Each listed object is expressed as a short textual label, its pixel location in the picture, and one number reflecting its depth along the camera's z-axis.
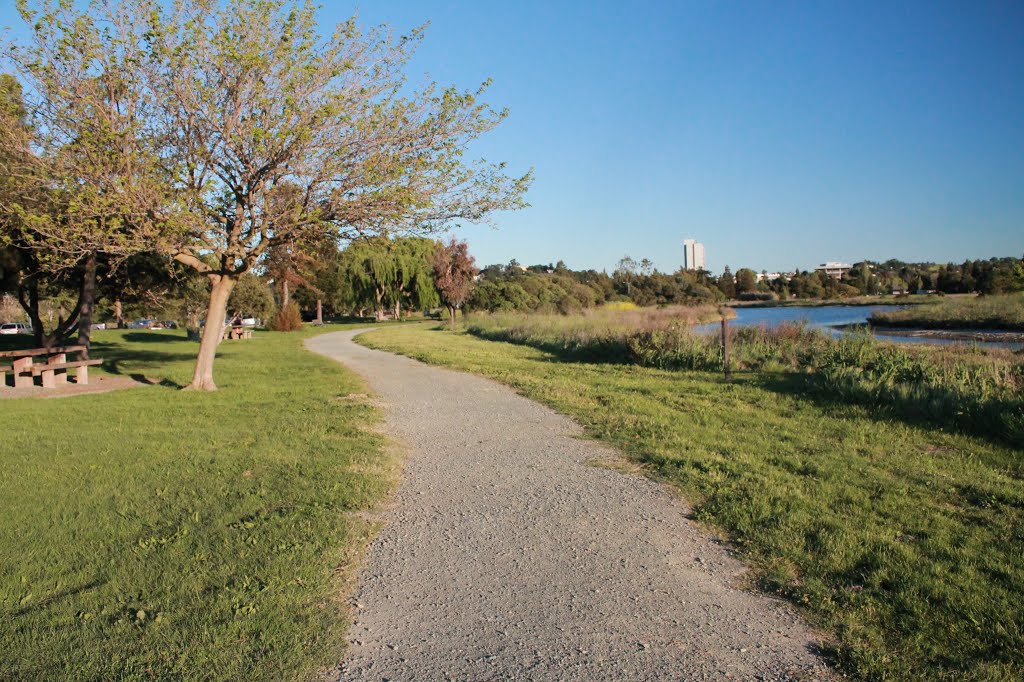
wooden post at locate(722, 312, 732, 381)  13.54
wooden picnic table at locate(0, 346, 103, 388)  13.64
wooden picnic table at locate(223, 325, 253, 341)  38.02
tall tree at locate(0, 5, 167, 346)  10.62
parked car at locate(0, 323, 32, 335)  50.56
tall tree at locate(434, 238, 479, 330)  47.50
